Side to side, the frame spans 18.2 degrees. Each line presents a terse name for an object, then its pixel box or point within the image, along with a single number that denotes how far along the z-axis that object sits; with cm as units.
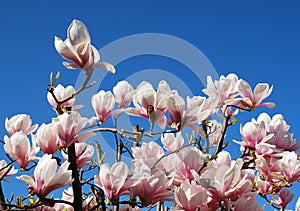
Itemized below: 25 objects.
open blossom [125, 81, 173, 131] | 164
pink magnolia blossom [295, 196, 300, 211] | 199
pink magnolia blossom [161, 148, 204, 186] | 169
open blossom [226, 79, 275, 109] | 190
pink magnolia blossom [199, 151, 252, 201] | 162
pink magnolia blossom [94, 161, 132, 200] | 159
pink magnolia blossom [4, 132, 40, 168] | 168
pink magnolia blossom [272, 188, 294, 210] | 200
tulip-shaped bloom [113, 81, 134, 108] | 176
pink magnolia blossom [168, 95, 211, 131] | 163
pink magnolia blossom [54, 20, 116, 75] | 157
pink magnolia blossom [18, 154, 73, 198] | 157
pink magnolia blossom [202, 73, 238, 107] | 186
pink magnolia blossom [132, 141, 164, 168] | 179
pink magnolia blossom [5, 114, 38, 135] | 179
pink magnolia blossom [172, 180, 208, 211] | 163
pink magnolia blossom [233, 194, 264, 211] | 167
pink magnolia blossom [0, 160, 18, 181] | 182
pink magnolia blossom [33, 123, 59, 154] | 163
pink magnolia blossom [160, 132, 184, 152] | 188
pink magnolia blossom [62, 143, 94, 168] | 178
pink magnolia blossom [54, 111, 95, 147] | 162
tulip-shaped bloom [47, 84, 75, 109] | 184
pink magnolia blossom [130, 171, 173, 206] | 163
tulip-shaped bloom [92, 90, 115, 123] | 173
